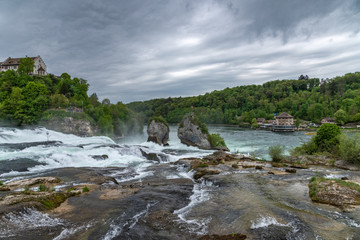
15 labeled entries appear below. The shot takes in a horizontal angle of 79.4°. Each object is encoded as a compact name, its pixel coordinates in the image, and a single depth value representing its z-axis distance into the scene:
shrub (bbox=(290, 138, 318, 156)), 41.35
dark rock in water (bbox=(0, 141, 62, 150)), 35.66
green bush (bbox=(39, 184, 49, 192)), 16.34
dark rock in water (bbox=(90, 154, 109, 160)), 34.03
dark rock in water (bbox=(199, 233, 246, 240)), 9.78
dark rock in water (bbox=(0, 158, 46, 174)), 25.42
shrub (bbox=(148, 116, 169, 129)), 61.99
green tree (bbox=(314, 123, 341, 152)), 38.41
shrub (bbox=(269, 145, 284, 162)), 36.27
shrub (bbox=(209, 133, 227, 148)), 57.41
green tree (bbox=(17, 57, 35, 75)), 71.30
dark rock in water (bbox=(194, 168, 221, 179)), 24.06
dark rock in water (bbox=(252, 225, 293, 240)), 9.98
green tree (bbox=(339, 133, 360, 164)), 30.50
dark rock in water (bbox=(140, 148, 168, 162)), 38.84
